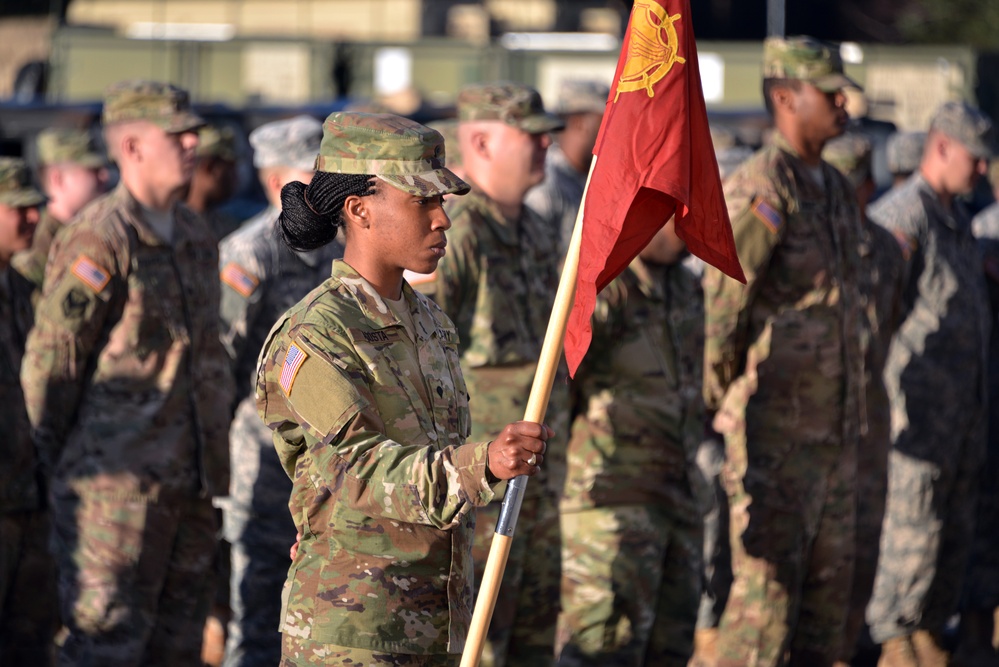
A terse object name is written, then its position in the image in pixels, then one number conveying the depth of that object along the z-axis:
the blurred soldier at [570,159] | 17.45
